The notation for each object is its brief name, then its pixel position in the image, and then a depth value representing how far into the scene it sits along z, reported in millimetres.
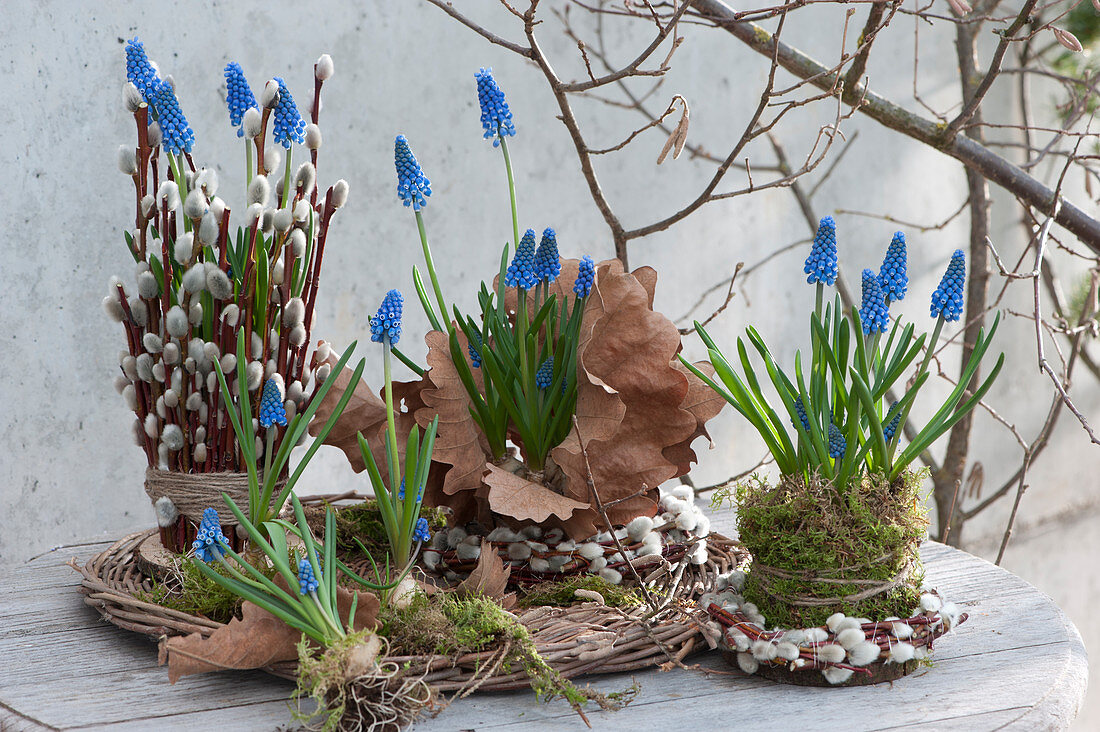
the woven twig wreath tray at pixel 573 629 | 1647
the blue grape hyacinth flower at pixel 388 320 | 1676
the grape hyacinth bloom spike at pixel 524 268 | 1726
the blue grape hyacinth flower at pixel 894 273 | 1667
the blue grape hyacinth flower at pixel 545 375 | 1758
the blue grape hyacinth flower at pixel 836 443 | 1675
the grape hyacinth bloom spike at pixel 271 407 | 1718
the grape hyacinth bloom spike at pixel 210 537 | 1640
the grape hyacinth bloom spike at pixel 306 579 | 1610
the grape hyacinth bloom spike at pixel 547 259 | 1737
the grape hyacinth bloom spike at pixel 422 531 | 1707
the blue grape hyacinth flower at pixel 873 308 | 1669
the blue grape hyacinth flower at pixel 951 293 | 1669
